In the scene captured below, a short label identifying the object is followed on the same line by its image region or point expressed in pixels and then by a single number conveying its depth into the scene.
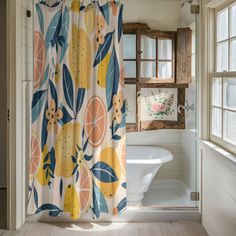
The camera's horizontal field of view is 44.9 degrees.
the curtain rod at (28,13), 2.58
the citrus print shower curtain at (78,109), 2.52
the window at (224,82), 2.15
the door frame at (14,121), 2.47
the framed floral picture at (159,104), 3.23
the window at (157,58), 3.20
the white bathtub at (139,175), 2.86
